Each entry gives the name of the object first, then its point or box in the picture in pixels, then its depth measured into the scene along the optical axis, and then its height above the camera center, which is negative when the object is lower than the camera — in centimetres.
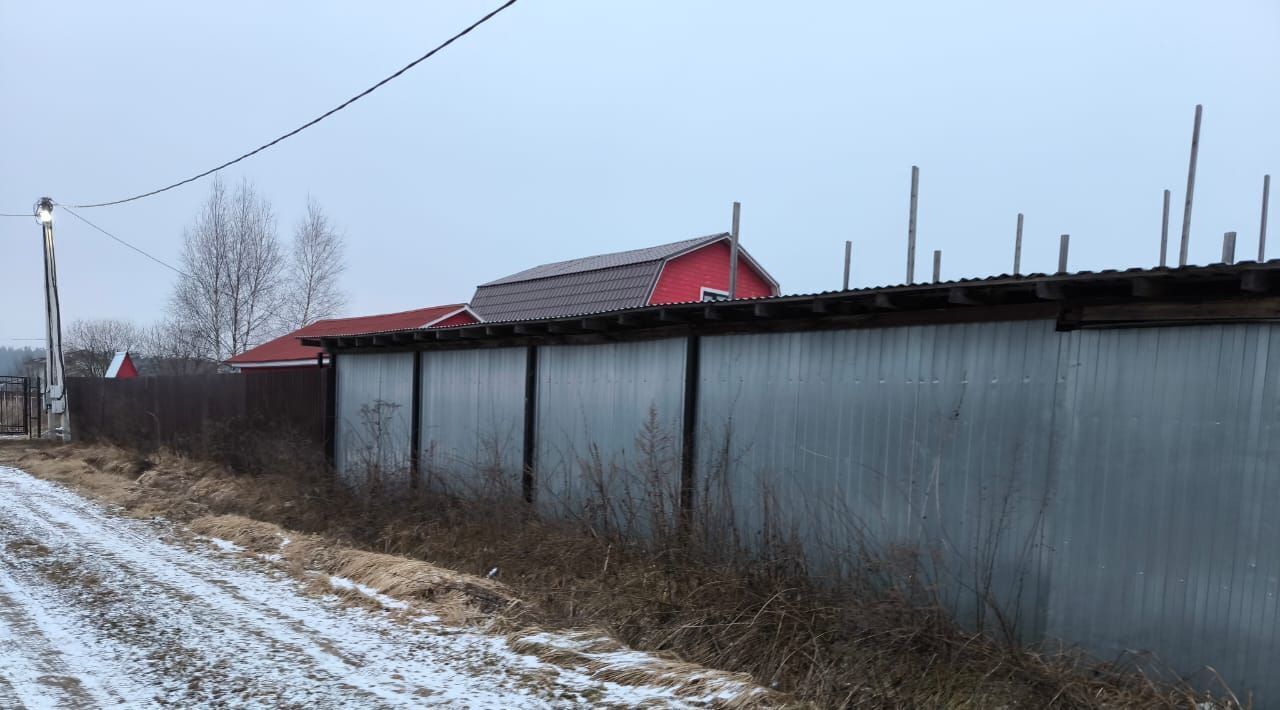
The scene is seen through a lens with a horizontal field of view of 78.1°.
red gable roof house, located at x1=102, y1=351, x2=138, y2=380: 3159 -267
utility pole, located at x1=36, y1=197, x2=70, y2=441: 2141 -132
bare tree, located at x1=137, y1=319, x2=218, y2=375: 3800 -277
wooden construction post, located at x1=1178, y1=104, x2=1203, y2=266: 903 +165
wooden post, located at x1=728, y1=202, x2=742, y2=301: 1196 +107
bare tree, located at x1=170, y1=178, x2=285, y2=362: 3706 +87
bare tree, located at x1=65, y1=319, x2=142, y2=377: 5843 -286
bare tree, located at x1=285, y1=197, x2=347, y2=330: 3841 +117
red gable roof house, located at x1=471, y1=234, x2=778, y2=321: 2064 +98
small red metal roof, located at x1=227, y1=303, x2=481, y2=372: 2180 -67
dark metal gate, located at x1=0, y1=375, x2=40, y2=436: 2450 -358
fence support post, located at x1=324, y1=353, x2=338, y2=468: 1225 -161
